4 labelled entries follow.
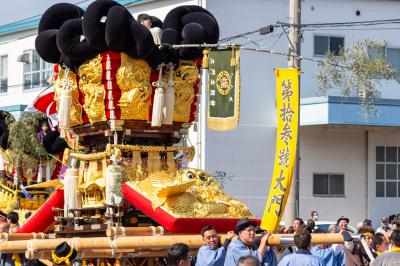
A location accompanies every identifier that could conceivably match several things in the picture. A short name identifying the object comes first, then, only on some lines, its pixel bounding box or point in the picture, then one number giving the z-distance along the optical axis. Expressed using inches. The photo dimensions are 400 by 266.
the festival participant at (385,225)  832.8
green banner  589.3
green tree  943.7
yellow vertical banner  562.0
